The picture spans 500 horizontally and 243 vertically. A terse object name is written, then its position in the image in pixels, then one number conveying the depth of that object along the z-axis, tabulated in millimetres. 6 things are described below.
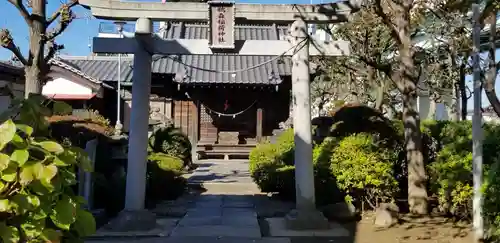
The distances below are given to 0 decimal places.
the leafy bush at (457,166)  7852
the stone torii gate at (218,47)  8055
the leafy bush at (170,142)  16578
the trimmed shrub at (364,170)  8741
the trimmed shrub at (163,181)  10898
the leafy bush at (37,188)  2033
